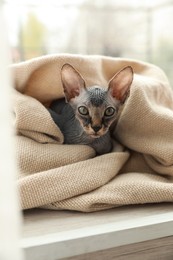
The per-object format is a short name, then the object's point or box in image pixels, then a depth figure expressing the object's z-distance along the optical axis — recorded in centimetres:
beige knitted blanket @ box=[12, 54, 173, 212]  71
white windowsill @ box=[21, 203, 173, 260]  61
